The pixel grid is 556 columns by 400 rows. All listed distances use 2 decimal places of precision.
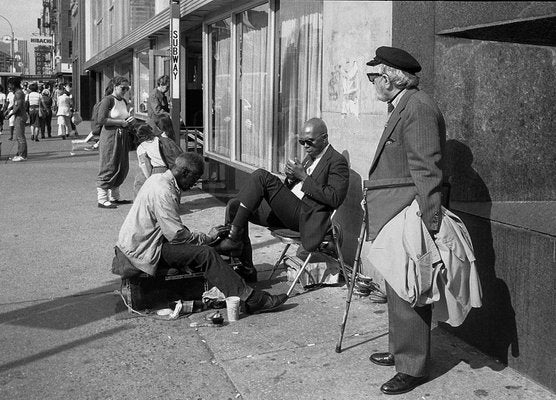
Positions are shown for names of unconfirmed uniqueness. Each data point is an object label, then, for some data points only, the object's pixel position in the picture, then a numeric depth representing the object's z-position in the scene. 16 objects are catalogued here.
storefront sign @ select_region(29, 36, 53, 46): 79.69
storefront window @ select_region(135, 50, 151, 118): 18.30
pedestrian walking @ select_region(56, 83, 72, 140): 23.16
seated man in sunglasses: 5.36
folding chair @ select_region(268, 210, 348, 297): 5.25
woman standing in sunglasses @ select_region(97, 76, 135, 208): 9.65
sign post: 9.84
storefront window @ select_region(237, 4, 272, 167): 8.36
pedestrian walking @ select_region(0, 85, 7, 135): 19.13
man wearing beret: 3.64
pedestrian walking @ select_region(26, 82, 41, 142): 22.02
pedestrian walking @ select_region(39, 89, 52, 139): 22.94
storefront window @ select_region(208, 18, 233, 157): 9.91
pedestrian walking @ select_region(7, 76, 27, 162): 15.21
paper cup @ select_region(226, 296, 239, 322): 4.98
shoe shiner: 5.05
